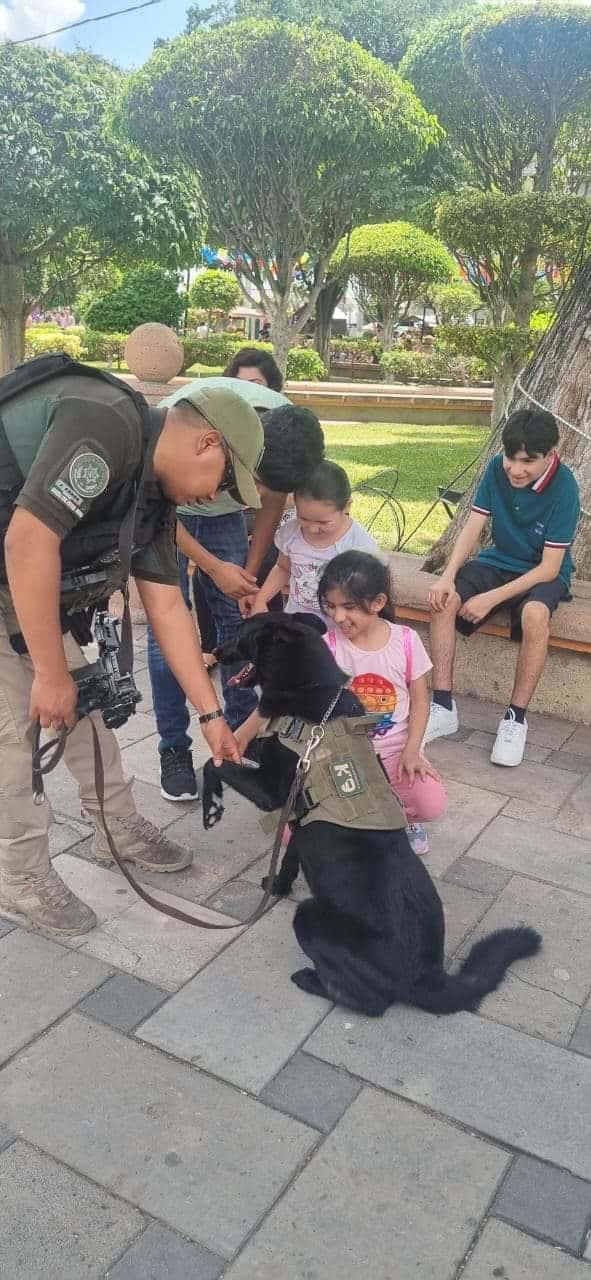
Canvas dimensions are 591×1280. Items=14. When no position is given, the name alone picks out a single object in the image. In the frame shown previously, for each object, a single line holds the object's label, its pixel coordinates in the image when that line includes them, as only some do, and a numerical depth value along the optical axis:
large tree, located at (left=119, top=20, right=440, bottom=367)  15.09
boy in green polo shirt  3.92
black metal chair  6.24
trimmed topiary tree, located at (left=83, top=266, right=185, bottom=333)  23.23
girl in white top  3.04
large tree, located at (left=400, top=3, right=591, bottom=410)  11.36
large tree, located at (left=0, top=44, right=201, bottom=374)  16.97
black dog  2.31
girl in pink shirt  2.95
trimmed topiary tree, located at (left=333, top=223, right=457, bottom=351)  21.56
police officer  2.06
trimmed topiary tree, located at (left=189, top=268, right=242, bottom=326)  27.66
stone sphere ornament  5.21
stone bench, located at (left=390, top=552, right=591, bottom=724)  4.22
